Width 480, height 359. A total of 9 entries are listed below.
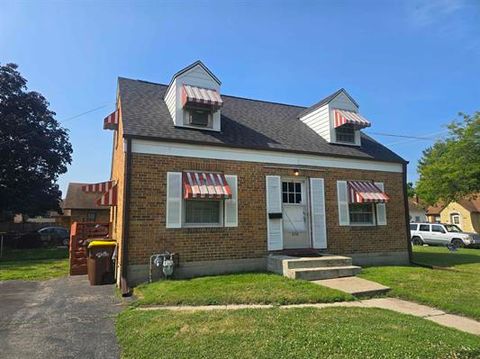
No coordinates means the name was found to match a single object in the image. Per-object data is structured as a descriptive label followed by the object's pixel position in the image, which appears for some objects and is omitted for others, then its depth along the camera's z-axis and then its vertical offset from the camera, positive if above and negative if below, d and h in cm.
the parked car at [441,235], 2370 -73
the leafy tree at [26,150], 2448 +583
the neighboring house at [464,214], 3691 +116
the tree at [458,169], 2907 +488
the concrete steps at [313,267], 902 -110
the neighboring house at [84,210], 3475 +196
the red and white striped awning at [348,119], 1291 +401
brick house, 927 +136
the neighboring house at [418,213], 5038 +180
